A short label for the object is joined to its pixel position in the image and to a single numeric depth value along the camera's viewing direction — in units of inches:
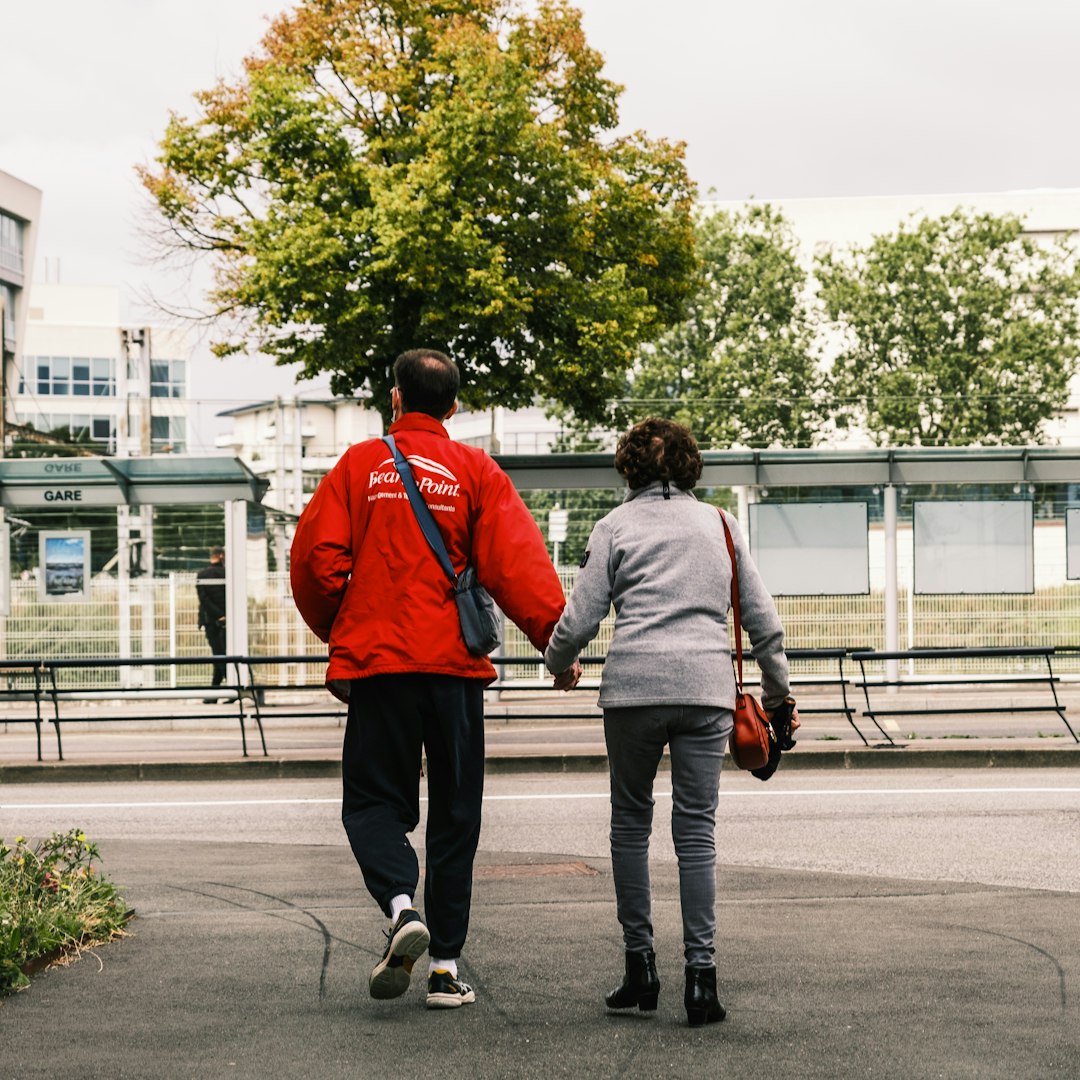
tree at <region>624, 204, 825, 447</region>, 2132.1
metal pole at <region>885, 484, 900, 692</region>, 783.1
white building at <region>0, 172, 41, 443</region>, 2987.2
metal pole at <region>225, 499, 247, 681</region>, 777.6
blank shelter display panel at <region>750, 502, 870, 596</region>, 784.3
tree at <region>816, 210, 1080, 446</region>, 2063.2
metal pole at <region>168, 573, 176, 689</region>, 816.9
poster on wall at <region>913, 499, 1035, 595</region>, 782.5
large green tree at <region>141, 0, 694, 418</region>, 890.7
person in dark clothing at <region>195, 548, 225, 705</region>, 811.4
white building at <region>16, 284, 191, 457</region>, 3850.9
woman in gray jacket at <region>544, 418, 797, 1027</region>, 190.5
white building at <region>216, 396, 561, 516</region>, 1216.2
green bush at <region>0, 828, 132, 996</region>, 208.4
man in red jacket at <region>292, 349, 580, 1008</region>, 192.9
